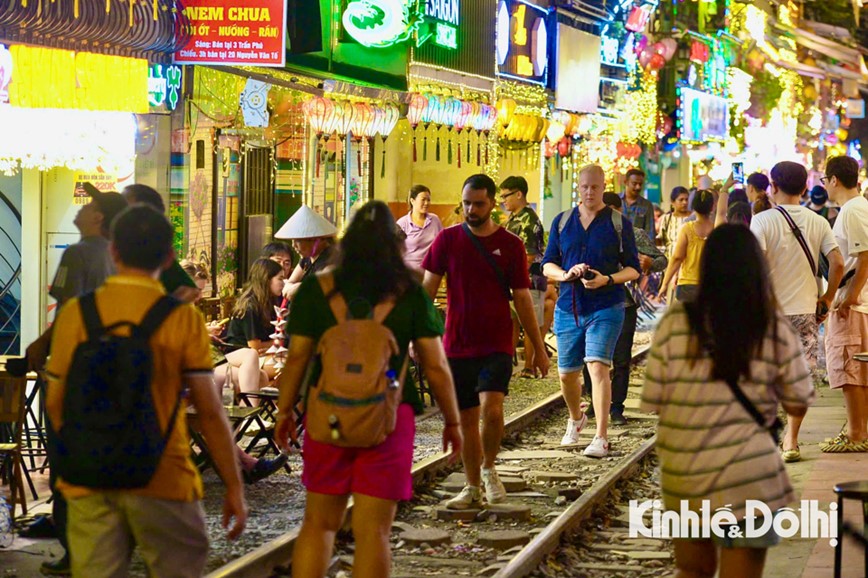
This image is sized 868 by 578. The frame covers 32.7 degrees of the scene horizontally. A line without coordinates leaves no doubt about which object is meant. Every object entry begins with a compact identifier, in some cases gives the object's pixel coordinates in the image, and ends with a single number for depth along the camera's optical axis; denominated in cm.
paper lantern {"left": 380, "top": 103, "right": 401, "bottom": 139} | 1930
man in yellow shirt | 519
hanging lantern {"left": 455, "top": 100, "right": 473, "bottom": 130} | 2165
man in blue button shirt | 1187
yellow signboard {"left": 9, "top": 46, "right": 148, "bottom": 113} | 1178
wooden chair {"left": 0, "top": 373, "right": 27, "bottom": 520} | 892
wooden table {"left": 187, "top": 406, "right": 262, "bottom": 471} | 999
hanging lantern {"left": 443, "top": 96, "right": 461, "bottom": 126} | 2139
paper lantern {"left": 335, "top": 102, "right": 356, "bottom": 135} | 1803
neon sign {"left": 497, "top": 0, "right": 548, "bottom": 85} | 2498
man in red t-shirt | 962
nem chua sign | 1416
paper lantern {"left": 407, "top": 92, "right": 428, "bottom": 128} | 2028
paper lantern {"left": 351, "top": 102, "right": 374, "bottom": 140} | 1850
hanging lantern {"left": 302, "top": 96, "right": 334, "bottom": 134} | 1730
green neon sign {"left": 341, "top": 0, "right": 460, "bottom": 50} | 1833
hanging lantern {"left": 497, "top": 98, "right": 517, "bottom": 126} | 2372
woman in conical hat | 1209
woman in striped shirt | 559
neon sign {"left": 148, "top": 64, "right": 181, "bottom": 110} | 1411
